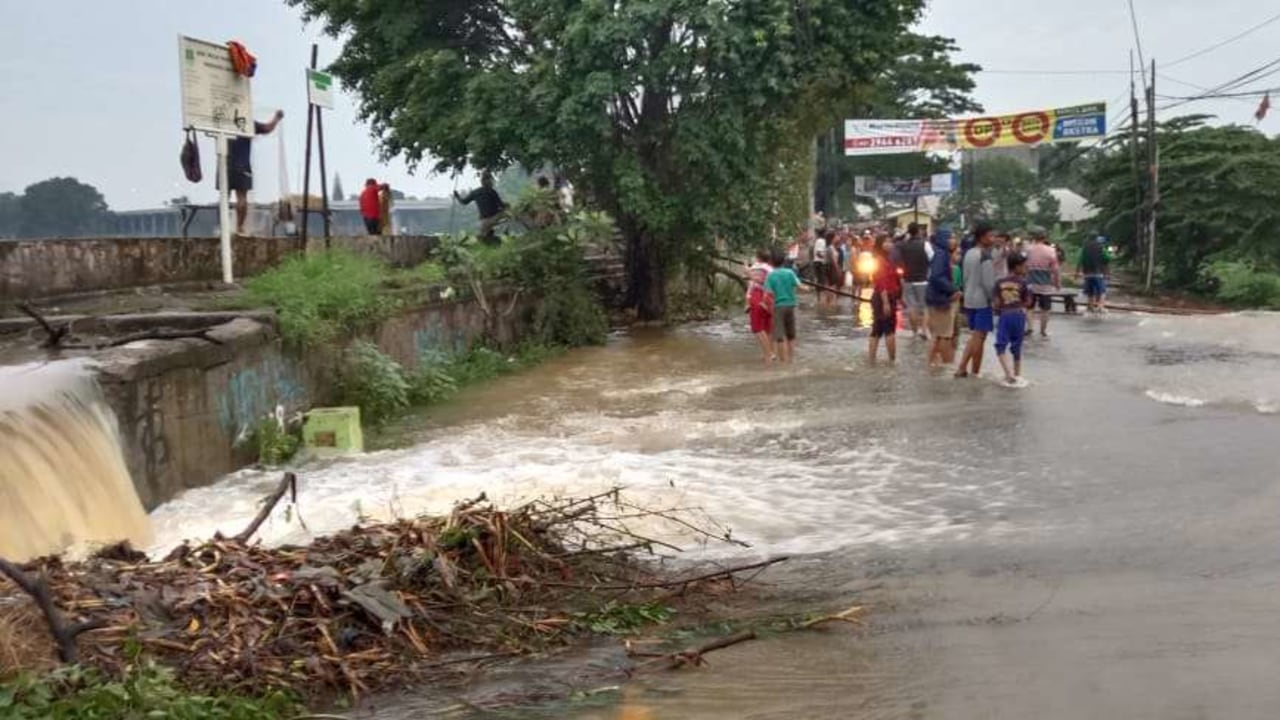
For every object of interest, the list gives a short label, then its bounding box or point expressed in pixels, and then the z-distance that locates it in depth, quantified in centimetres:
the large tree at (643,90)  1872
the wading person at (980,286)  1320
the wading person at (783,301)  1570
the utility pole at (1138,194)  3291
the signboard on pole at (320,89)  1210
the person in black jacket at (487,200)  2178
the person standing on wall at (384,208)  2114
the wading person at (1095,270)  2362
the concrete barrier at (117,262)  1031
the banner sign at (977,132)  3209
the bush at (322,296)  1077
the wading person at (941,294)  1430
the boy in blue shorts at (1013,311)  1294
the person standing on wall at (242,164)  1430
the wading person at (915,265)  1602
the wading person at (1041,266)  1988
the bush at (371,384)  1186
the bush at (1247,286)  2900
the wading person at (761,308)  1606
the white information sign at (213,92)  1072
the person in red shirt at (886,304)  1568
